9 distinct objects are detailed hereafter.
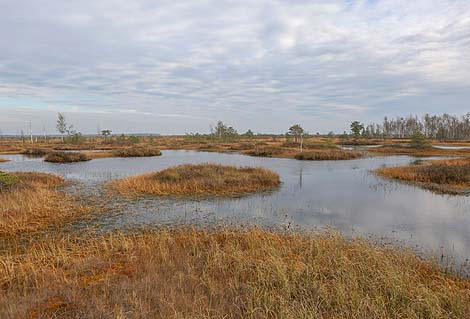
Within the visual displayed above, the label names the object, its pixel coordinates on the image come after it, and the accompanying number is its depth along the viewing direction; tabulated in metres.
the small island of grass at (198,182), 21.39
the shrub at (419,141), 61.50
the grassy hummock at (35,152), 57.88
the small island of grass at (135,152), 54.42
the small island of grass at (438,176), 23.03
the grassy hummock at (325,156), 48.97
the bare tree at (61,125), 93.07
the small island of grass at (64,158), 43.28
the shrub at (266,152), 56.55
